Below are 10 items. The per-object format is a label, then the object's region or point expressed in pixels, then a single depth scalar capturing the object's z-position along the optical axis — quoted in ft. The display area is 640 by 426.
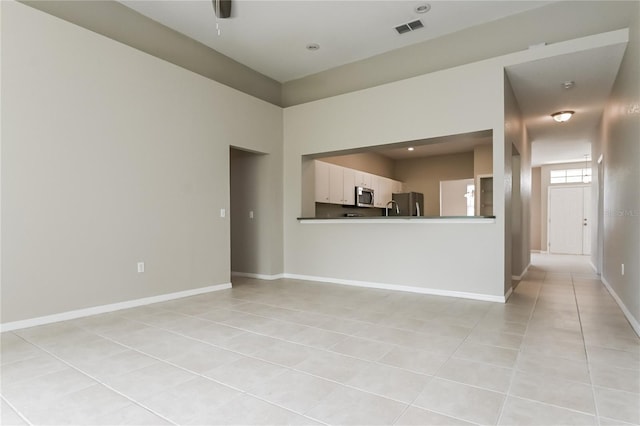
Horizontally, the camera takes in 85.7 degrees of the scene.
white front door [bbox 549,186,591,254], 32.76
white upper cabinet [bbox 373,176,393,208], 27.81
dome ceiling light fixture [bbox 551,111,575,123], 17.74
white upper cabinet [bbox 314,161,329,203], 20.92
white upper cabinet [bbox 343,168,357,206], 23.72
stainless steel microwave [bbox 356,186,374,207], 24.90
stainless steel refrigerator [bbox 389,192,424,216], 26.90
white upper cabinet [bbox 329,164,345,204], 22.20
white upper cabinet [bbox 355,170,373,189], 25.05
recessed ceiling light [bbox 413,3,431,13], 12.92
